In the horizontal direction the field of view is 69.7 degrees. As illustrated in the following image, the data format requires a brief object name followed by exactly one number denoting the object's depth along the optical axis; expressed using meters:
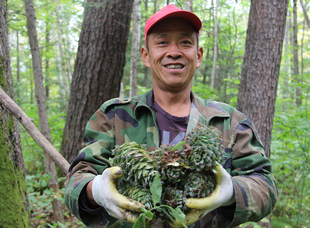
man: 1.51
